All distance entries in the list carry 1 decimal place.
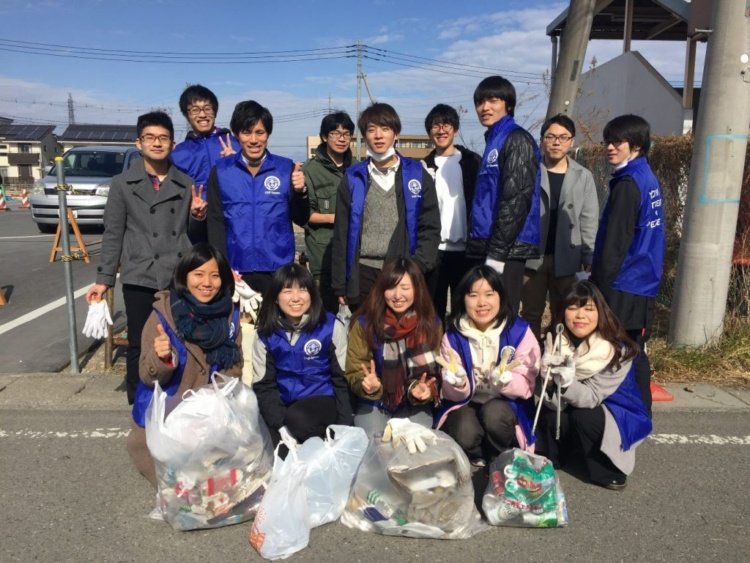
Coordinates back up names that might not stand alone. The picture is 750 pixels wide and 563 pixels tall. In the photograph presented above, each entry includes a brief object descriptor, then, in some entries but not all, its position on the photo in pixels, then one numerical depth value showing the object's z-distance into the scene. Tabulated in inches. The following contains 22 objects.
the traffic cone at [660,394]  158.4
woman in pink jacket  116.1
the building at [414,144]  1320.1
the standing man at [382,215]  138.8
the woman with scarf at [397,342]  119.9
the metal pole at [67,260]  168.2
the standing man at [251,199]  139.7
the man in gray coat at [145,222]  138.1
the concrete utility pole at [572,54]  207.9
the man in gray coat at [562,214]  156.2
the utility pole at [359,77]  1370.6
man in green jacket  161.5
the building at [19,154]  2058.3
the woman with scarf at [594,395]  113.1
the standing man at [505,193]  131.6
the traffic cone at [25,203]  951.2
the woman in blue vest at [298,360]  119.6
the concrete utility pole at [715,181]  170.6
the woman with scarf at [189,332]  115.0
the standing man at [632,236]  130.3
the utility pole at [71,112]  3240.2
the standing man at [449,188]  153.6
